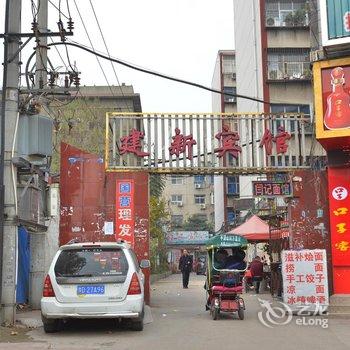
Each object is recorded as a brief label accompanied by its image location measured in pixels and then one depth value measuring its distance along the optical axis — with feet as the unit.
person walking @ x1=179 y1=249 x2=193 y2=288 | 84.74
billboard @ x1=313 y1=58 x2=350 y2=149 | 44.52
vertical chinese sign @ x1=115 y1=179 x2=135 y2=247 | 51.60
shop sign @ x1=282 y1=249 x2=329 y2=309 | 44.60
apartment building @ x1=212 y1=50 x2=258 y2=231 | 181.16
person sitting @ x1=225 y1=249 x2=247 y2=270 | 42.65
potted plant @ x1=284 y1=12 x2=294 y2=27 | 122.93
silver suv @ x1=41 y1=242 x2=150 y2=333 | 32.53
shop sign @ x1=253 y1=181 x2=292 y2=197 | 50.34
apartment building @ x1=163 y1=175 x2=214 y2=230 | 281.33
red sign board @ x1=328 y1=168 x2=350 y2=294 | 47.80
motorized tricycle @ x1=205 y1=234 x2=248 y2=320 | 41.37
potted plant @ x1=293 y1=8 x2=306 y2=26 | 122.31
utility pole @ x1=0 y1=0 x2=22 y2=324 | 35.78
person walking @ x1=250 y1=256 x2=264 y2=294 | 71.00
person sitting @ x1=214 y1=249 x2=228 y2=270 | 43.50
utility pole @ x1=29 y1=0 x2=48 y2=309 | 47.03
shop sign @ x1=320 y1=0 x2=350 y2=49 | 44.78
